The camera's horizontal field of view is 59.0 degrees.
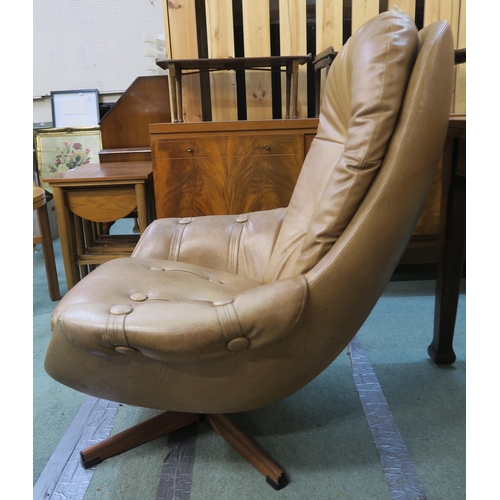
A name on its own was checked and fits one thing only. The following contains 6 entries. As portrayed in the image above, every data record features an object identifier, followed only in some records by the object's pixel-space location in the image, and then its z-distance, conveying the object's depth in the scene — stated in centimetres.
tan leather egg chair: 89
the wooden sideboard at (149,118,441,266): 202
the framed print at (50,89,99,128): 398
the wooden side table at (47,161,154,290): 210
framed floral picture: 366
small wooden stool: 227
